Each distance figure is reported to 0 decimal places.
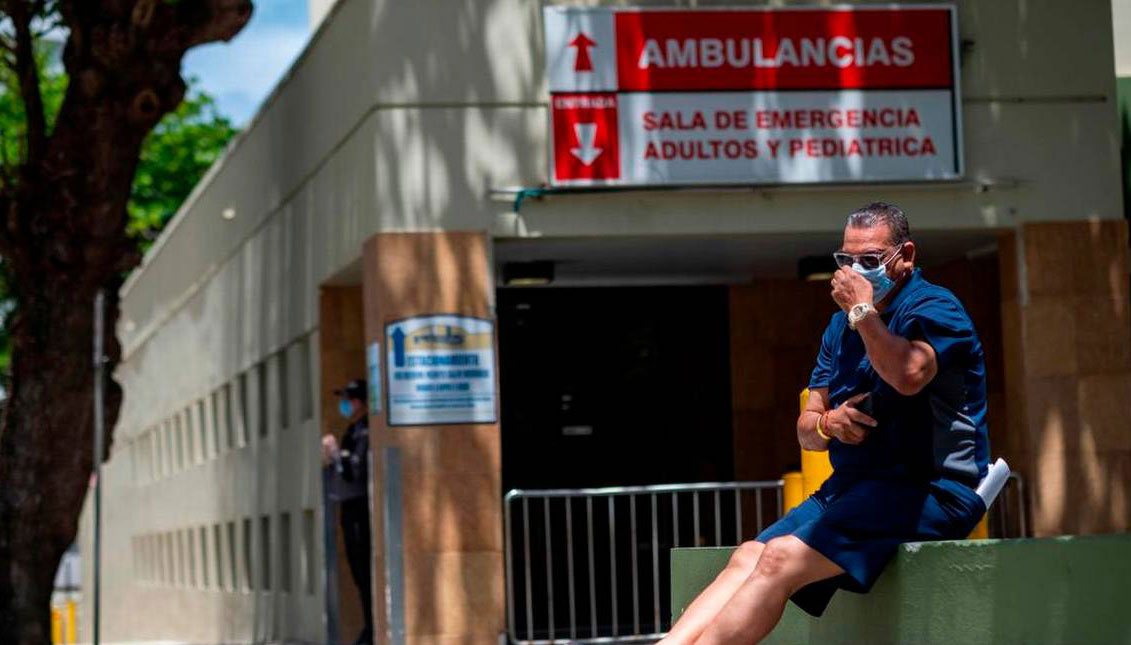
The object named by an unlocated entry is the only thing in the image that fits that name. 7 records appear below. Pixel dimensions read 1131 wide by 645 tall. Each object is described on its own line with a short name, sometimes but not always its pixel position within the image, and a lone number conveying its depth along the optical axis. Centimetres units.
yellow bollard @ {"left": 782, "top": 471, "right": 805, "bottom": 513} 1304
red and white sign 1498
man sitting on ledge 657
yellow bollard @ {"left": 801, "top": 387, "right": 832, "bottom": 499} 1161
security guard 1609
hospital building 1480
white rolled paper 677
